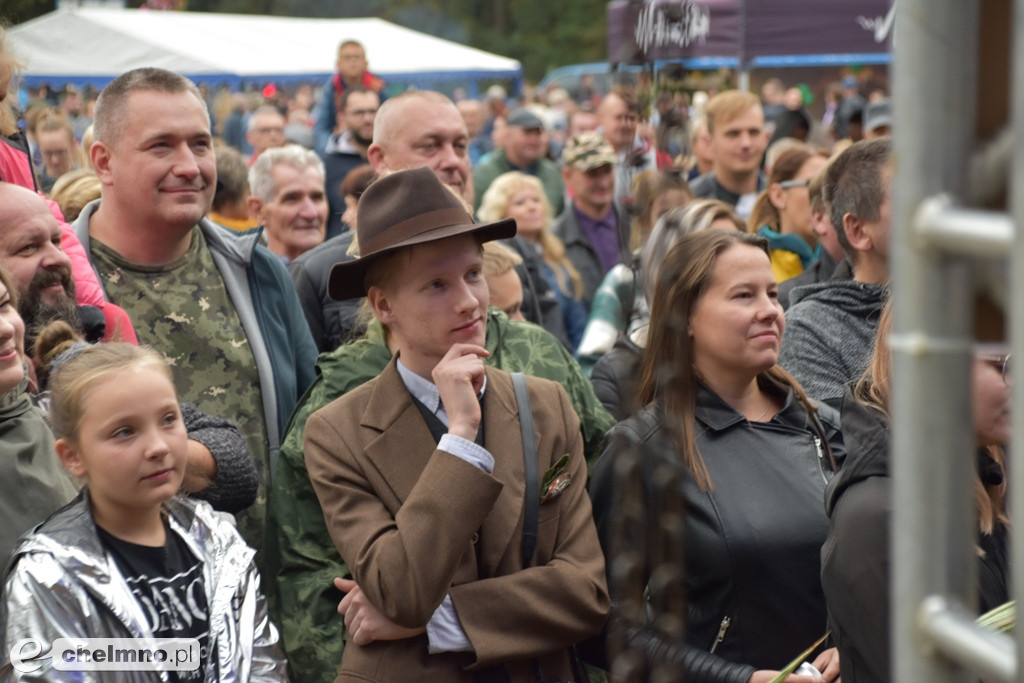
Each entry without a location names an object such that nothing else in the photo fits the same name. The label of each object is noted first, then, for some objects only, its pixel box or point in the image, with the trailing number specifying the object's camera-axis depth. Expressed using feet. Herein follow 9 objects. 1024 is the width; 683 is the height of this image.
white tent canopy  59.06
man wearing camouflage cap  25.54
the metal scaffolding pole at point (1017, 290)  3.82
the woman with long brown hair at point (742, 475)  10.29
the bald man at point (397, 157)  15.51
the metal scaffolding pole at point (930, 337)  4.23
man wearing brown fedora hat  9.20
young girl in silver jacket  8.87
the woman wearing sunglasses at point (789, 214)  19.06
